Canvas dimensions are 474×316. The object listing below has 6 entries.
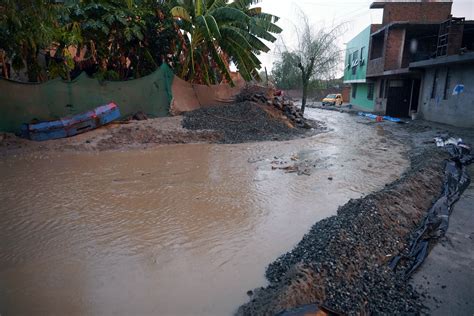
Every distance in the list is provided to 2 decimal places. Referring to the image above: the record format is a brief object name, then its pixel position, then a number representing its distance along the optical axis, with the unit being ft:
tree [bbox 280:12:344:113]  71.08
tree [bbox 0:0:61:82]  19.34
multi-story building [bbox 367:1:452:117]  72.49
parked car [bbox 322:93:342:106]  124.88
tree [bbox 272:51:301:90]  138.74
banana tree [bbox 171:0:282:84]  42.14
